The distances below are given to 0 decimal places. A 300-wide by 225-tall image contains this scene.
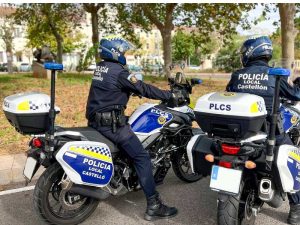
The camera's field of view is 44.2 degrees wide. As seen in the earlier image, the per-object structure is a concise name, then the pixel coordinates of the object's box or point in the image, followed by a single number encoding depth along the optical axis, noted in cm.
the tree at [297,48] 3815
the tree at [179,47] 3968
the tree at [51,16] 2273
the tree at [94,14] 2064
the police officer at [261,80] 338
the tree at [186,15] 1600
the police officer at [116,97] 359
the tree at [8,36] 4142
